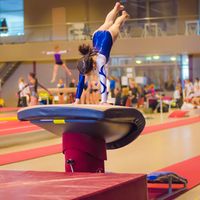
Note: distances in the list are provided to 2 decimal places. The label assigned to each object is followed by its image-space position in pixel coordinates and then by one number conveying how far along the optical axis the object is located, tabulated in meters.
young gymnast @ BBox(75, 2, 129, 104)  6.02
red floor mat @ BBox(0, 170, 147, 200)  3.43
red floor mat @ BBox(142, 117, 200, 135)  11.71
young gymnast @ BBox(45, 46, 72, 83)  19.12
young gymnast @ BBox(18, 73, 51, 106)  14.20
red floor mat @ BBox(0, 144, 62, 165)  7.35
